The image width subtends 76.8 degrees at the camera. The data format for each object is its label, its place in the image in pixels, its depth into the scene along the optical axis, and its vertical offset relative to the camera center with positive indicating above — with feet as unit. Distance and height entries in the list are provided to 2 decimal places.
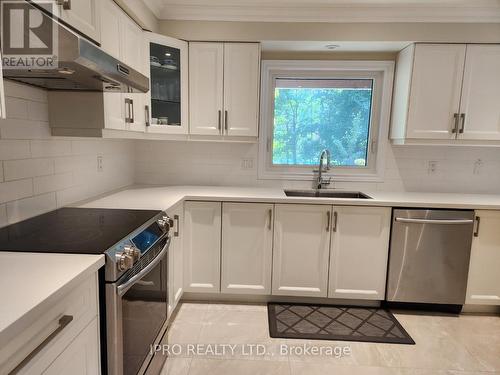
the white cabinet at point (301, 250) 8.07 -2.55
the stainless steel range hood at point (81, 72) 3.56 +0.98
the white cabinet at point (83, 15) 4.58 +2.00
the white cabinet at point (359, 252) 7.98 -2.52
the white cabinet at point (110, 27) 5.85 +2.26
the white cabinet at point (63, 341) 2.52 -1.81
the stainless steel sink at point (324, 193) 9.52 -1.25
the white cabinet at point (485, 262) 7.82 -2.61
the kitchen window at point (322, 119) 9.61 +1.02
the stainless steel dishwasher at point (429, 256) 7.77 -2.48
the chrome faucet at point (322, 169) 9.57 -0.52
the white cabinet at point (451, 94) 8.19 +1.65
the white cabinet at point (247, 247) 8.13 -2.56
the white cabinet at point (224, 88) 8.51 +1.64
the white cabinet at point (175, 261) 7.14 -2.71
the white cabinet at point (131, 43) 6.66 +2.26
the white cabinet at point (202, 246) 8.16 -2.57
